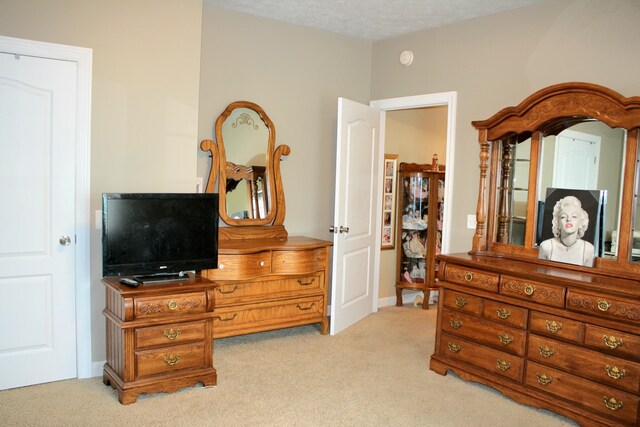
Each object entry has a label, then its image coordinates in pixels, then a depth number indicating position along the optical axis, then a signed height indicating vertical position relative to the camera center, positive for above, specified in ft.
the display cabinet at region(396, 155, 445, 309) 18.78 -1.32
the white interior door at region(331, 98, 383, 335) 15.38 -0.95
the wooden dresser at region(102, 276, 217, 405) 10.36 -3.15
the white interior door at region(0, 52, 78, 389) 10.72 -0.88
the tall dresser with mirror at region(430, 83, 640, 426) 9.82 -1.67
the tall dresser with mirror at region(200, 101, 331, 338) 13.64 -1.70
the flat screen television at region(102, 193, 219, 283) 10.59 -1.18
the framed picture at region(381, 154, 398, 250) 18.67 -0.57
